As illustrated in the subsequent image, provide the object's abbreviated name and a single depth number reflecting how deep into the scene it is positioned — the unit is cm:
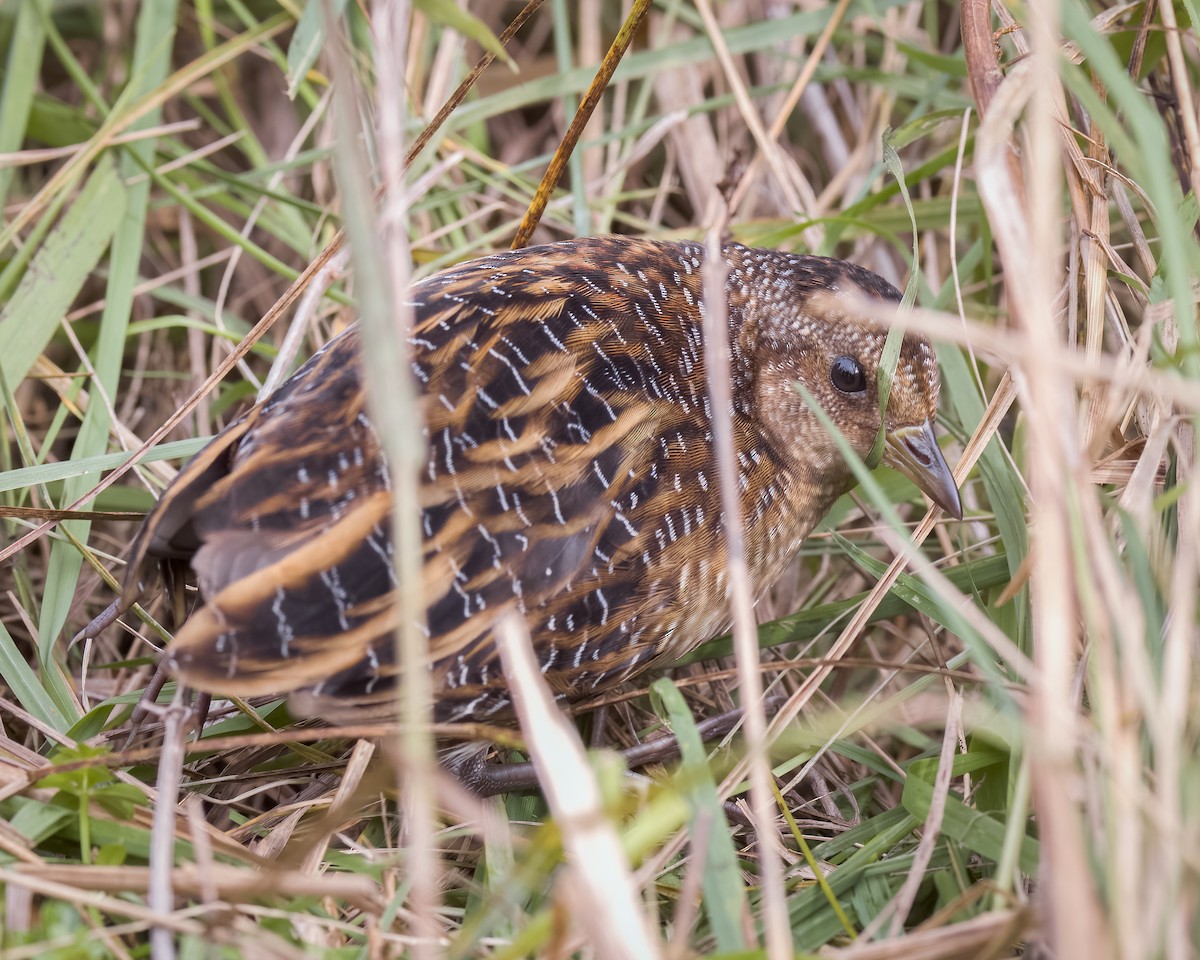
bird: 402
